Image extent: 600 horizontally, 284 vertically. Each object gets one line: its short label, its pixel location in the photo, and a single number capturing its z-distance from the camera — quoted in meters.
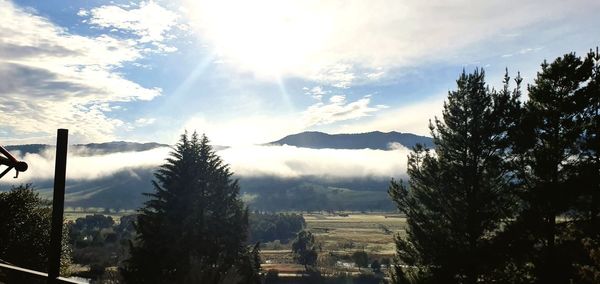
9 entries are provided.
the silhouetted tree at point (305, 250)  141.25
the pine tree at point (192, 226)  33.66
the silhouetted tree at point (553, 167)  23.66
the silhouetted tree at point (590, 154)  23.08
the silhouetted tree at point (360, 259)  149.62
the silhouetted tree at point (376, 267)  143.12
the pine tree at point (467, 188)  26.30
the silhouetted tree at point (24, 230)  31.75
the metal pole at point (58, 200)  7.23
